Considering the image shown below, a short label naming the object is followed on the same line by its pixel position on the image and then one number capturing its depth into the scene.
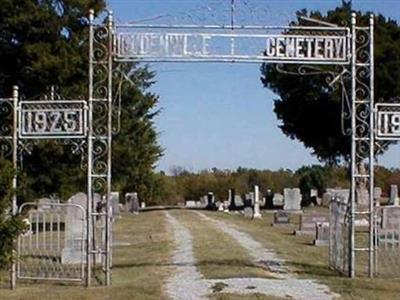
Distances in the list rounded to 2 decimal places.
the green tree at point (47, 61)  31.25
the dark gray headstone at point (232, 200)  56.81
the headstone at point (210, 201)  59.24
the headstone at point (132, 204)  52.78
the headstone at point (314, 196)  60.60
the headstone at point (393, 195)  49.81
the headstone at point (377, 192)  45.91
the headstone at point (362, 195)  33.70
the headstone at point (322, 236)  26.45
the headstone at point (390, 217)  19.97
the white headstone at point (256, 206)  44.38
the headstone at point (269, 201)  57.69
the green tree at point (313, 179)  65.25
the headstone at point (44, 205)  16.66
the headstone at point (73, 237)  19.81
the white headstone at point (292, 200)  49.66
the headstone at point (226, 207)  54.78
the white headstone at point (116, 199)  40.64
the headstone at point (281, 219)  37.28
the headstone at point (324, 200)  53.47
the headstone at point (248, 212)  45.29
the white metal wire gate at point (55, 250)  17.22
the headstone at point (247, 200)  54.86
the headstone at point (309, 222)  31.67
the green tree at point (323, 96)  47.94
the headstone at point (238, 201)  57.72
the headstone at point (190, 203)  66.80
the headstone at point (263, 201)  58.96
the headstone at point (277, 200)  57.83
